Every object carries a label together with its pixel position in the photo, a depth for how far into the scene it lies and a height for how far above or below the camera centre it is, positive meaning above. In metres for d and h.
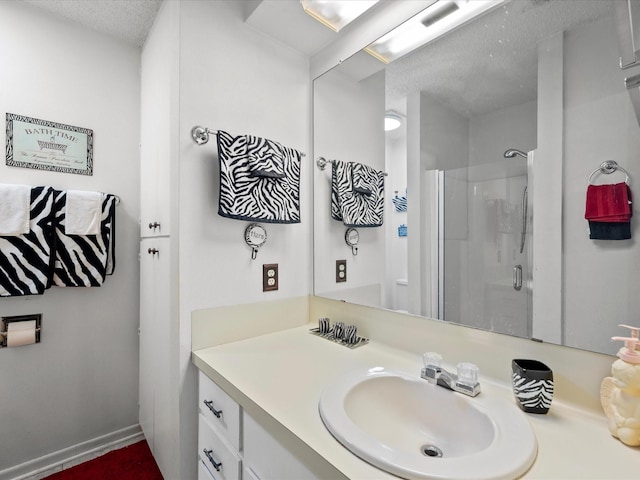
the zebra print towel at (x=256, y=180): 1.17 +0.24
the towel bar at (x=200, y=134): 1.17 +0.40
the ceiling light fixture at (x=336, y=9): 1.21 +0.94
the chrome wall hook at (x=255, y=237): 1.30 +0.01
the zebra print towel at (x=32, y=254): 1.35 -0.07
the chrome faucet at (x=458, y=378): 0.83 -0.40
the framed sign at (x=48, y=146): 1.43 +0.46
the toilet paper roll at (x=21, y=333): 1.41 -0.45
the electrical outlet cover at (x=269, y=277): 1.37 -0.18
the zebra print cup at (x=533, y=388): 0.72 -0.36
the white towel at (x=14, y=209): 1.32 +0.13
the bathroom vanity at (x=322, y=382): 0.61 -0.43
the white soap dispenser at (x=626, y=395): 0.62 -0.32
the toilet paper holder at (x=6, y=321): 1.41 -0.39
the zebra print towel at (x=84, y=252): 1.49 -0.07
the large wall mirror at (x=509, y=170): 0.74 +0.20
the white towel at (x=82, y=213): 1.49 +0.13
